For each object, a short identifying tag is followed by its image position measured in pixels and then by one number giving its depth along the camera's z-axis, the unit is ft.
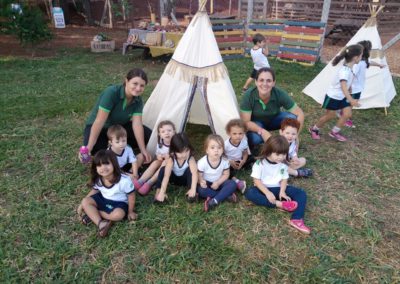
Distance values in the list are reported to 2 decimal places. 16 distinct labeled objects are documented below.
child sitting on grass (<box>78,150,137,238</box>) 9.45
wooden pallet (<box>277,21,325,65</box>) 29.50
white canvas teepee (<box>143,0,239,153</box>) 12.92
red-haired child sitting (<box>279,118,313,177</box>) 11.80
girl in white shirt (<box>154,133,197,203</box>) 10.94
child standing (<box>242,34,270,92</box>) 22.44
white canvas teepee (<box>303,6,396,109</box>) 19.71
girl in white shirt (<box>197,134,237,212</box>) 10.93
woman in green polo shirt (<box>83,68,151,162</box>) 11.73
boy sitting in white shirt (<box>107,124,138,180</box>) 11.21
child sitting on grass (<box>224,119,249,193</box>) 11.75
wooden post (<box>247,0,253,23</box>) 33.80
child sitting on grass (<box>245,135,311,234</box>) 10.44
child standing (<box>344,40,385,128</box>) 15.99
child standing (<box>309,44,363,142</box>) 14.80
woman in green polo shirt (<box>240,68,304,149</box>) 12.76
